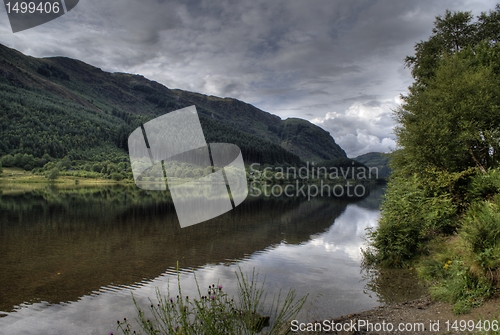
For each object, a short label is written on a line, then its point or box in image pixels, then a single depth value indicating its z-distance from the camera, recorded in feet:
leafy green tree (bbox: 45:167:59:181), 449.06
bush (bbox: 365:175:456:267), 55.88
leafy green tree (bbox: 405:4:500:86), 102.94
